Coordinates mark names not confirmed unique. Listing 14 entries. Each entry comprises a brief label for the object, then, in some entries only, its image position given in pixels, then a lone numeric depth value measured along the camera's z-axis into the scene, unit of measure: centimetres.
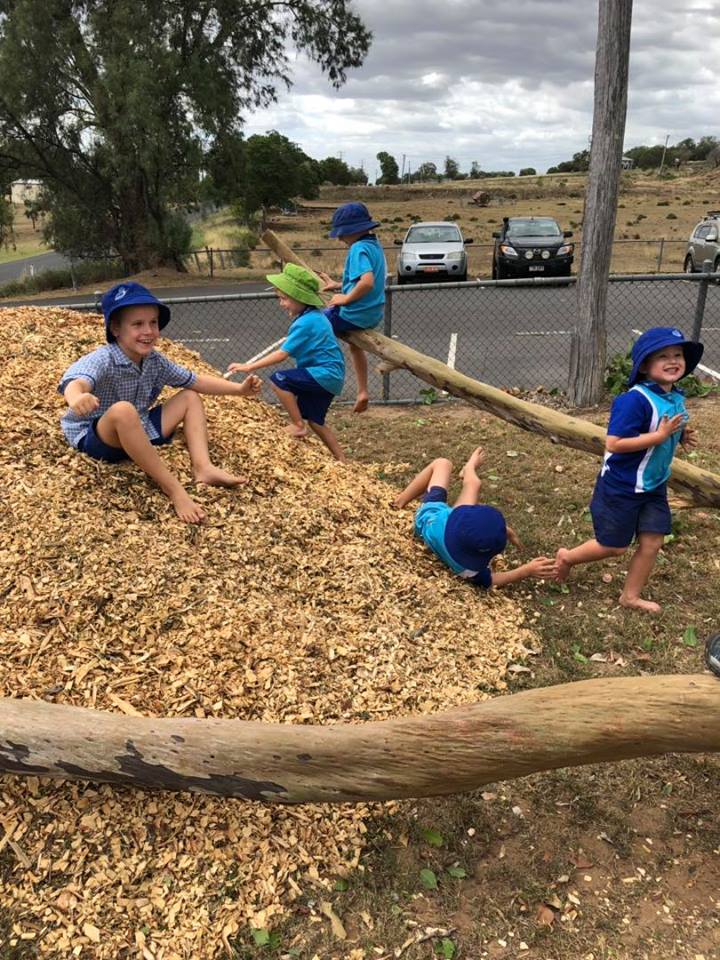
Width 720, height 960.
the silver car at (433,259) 1822
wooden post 634
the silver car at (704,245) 1725
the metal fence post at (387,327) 744
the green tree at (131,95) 2105
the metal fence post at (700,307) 735
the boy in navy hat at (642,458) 344
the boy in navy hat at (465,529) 360
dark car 1878
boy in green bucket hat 488
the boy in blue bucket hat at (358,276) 525
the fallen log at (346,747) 212
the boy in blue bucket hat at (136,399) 334
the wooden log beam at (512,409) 432
